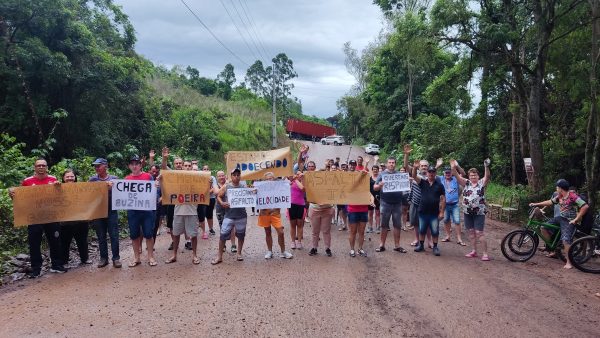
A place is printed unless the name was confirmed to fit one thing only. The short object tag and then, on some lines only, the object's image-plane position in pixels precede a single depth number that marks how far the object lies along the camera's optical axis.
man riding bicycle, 8.46
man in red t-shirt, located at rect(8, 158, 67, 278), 7.60
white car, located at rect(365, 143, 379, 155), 41.45
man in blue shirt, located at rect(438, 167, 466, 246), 10.27
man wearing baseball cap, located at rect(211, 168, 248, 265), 8.25
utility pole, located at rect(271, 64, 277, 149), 33.16
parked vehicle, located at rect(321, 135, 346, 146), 57.47
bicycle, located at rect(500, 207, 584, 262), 8.87
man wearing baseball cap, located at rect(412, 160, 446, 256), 9.03
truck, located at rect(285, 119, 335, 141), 58.31
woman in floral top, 8.80
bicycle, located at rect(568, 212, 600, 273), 8.30
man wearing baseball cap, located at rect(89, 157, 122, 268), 8.11
